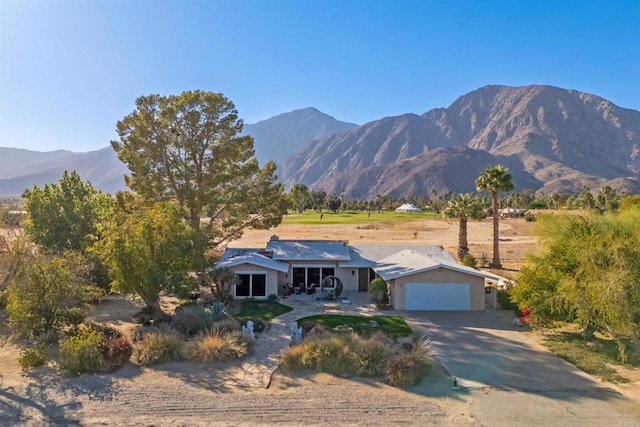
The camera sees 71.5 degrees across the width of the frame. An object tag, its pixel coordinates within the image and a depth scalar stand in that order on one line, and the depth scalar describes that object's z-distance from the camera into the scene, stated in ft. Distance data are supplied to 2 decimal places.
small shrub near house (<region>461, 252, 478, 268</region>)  110.01
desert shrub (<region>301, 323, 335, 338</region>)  55.78
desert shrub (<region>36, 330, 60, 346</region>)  53.57
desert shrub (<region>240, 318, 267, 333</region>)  61.00
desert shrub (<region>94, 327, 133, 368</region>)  47.73
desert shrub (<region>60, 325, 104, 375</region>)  45.79
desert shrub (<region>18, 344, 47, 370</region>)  47.11
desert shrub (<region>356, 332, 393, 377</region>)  45.52
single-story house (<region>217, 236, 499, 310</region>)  75.82
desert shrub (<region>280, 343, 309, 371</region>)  47.21
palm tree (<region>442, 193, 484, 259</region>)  125.59
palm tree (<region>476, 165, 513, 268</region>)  116.06
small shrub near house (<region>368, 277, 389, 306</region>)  78.64
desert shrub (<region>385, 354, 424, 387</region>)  43.19
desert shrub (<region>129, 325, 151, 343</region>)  53.72
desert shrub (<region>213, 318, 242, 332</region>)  56.80
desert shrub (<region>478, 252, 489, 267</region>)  124.43
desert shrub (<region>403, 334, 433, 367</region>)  47.33
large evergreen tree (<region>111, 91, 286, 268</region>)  96.53
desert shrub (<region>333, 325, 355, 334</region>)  56.65
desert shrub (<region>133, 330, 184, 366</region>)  48.26
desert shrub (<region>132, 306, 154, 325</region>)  62.80
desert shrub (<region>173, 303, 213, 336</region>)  56.88
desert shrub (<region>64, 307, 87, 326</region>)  55.84
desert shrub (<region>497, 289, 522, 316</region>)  76.17
